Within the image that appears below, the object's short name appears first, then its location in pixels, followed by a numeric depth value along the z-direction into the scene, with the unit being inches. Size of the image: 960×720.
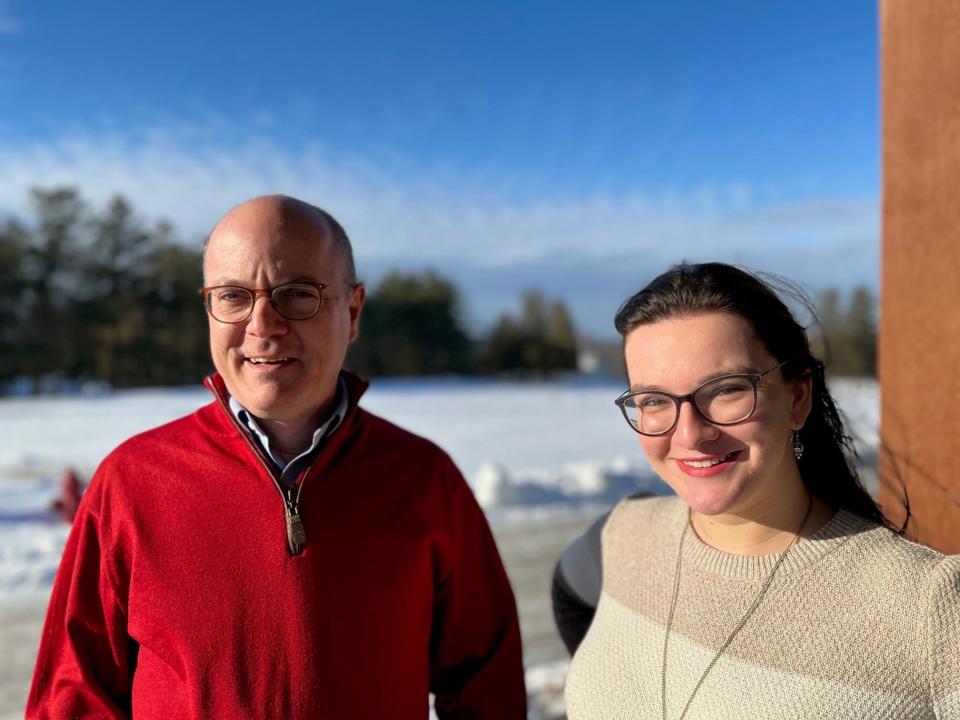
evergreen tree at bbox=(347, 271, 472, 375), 1425.9
